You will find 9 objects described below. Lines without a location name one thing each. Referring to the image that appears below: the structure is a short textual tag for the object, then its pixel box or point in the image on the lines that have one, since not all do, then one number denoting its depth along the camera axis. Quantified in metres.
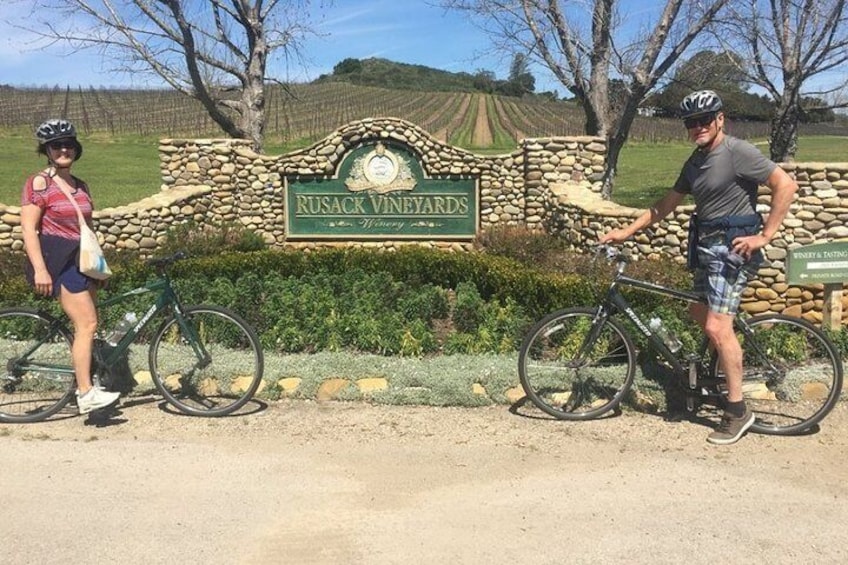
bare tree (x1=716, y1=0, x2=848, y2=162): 11.57
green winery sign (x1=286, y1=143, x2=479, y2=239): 10.28
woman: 4.45
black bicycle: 4.62
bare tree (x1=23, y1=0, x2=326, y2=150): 12.20
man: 4.14
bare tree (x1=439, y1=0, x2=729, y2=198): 11.45
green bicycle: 4.84
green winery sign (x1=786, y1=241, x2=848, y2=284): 5.52
